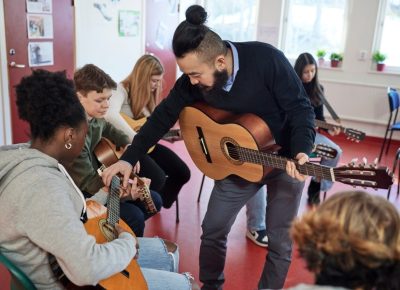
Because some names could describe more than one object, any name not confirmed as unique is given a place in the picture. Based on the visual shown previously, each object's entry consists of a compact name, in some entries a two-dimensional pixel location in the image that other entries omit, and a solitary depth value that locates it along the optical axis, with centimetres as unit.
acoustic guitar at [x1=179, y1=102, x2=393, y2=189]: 182
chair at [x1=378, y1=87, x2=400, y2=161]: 473
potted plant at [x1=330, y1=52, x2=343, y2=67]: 618
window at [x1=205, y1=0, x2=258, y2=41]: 692
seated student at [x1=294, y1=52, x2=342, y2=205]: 374
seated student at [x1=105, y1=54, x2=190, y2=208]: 295
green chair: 118
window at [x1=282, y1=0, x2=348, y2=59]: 625
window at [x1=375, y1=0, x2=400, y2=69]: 585
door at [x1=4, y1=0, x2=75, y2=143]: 381
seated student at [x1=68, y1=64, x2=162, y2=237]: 220
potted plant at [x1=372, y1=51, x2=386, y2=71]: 582
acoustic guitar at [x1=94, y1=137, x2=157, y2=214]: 237
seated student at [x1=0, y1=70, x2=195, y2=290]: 115
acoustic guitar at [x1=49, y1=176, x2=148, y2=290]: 130
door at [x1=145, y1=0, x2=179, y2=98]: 587
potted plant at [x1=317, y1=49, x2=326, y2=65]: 636
